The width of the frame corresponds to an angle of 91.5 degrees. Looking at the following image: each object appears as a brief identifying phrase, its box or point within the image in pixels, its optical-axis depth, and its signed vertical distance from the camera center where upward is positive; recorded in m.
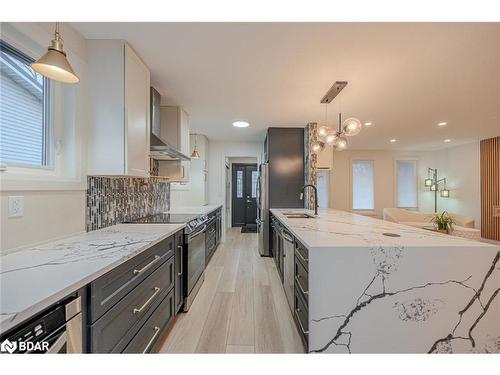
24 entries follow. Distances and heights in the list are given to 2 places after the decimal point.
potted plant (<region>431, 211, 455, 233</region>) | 4.21 -0.61
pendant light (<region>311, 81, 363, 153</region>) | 2.57 +0.66
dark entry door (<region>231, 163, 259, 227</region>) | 7.97 -0.16
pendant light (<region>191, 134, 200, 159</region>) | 4.20 +0.62
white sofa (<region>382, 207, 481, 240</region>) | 5.23 -0.67
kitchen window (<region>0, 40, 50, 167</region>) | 1.38 +0.49
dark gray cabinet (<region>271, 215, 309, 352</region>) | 1.71 -0.76
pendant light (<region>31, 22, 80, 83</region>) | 1.13 +0.59
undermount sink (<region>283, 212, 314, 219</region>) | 3.36 -0.35
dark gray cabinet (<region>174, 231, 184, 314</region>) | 2.17 -0.74
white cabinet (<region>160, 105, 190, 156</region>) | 3.37 +0.92
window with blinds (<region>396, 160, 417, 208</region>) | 7.86 +0.23
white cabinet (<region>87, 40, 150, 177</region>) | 1.88 +0.65
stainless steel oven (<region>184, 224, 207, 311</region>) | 2.40 -0.79
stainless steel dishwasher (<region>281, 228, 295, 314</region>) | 2.24 -0.76
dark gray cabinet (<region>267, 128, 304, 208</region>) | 4.50 +0.35
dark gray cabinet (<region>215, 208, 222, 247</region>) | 4.75 -0.76
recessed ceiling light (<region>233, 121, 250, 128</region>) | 4.21 +1.18
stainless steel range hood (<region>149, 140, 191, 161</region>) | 2.49 +0.43
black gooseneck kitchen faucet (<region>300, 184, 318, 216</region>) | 3.35 -0.10
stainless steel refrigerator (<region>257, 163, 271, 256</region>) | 4.39 -0.34
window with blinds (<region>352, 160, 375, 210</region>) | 7.83 +0.16
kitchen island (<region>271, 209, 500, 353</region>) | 1.48 -0.66
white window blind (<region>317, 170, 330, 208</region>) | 7.73 +0.07
